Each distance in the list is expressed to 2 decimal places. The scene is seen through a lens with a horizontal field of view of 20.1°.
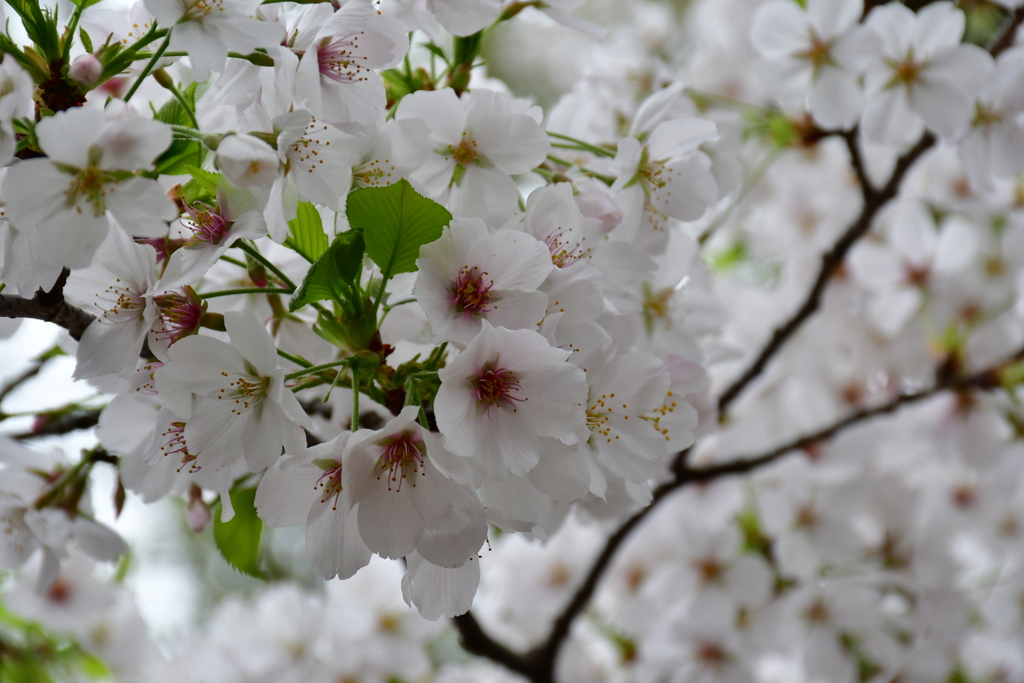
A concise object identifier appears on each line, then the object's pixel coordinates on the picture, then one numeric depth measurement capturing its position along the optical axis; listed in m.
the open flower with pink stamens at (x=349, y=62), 0.72
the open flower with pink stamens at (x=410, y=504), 0.71
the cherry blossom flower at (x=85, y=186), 0.69
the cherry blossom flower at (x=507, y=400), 0.70
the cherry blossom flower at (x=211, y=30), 0.71
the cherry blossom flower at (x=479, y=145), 0.74
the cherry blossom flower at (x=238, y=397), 0.71
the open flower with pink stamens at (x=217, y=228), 0.71
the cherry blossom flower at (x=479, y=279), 0.71
